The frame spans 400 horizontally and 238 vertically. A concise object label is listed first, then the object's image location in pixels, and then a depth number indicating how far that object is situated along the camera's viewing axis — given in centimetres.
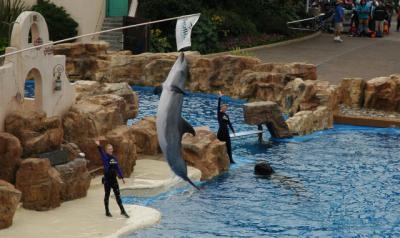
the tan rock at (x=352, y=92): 2883
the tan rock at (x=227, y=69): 3128
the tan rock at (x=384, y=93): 2844
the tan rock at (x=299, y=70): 2944
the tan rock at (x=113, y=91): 2255
